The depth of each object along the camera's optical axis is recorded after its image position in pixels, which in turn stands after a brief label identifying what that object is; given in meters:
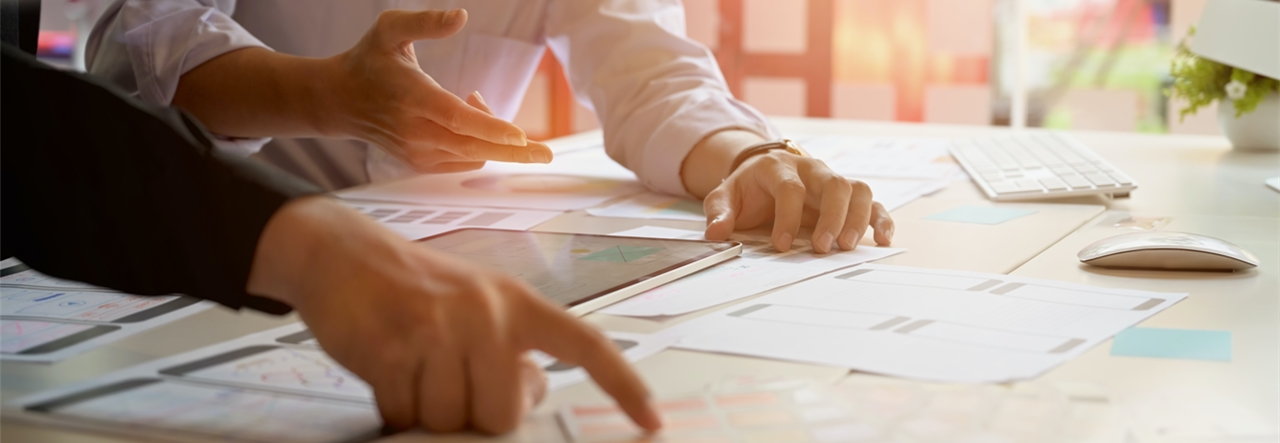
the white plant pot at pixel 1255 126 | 1.58
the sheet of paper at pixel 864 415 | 0.49
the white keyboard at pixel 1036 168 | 1.17
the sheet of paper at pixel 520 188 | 1.21
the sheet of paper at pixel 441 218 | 1.03
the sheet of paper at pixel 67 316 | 0.64
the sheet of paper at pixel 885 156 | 1.41
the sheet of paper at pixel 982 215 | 1.06
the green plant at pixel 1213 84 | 1.56
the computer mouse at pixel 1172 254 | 0.81
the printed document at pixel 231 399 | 0.50
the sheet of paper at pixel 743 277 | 0.73
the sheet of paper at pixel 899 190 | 1.18
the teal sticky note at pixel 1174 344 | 0.61
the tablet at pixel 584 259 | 0.76
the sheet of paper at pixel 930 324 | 0.59
